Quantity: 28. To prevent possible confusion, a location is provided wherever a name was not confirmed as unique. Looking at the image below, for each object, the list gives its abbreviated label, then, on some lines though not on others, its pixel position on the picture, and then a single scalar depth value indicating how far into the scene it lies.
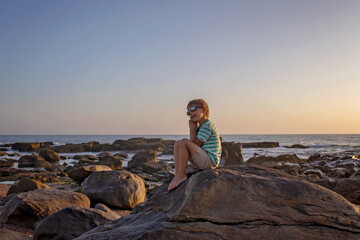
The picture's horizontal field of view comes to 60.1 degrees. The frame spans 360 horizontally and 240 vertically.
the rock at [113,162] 21.84
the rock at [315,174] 15.41
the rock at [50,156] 29.67
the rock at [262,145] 56.84
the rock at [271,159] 21.61
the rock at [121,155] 34.79
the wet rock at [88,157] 30.47
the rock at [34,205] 7.08
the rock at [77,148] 44.97
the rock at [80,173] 12.05
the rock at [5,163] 24.48
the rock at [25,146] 52.59
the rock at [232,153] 18.60
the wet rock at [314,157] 27.07
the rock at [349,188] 8.31
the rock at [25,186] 10.88
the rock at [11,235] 5.72
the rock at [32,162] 24.61
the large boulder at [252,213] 3.61
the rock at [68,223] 5.72
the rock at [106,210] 6.51
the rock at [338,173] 14.89
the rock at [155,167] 19.73
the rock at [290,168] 16.64
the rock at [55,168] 21.73
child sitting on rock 4.60
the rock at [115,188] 9.43
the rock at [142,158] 22.32
